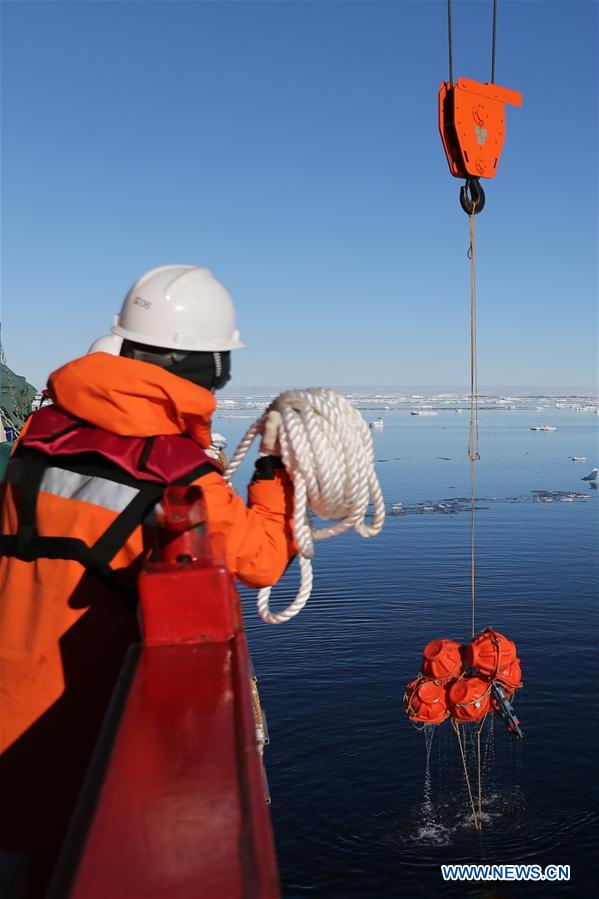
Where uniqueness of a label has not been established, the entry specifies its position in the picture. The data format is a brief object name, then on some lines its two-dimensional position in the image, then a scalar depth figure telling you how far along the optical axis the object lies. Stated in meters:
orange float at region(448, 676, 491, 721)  6.56
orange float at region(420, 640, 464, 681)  6.64
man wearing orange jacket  1.84
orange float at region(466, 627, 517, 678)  6.50
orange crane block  6.12
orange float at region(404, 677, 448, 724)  6.62
